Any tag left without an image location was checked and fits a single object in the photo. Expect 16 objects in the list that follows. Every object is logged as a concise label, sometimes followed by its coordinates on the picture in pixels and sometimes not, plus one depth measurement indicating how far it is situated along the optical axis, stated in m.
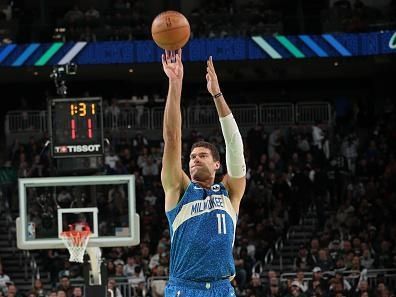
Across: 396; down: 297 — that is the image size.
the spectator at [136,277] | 22.64
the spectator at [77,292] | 20.70
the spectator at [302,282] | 21.69
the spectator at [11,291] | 21.81
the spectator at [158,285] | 22.02
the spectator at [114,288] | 21.70
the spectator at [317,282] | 21.44
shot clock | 19.88
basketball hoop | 19.00
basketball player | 8.32
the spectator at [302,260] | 23.52
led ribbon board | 28.02
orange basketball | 9.40
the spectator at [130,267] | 23.34
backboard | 19.25
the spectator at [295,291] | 20.92
